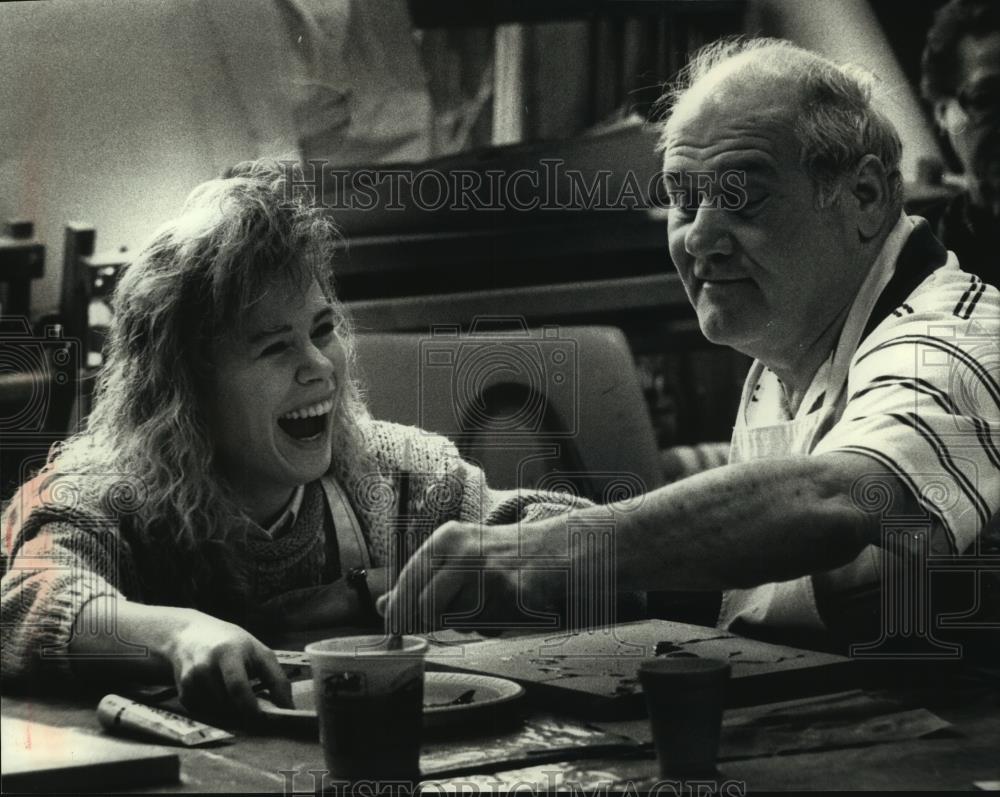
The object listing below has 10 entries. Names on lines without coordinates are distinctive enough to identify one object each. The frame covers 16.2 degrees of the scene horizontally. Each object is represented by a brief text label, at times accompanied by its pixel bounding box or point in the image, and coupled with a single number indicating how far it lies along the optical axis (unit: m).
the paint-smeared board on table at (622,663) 2.77
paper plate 2.71
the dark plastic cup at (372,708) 2.60
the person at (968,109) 3.48
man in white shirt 2.76
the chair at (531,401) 3.85
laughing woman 3.35
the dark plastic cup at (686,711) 2.59
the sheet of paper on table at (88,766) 2.62
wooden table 2.60
